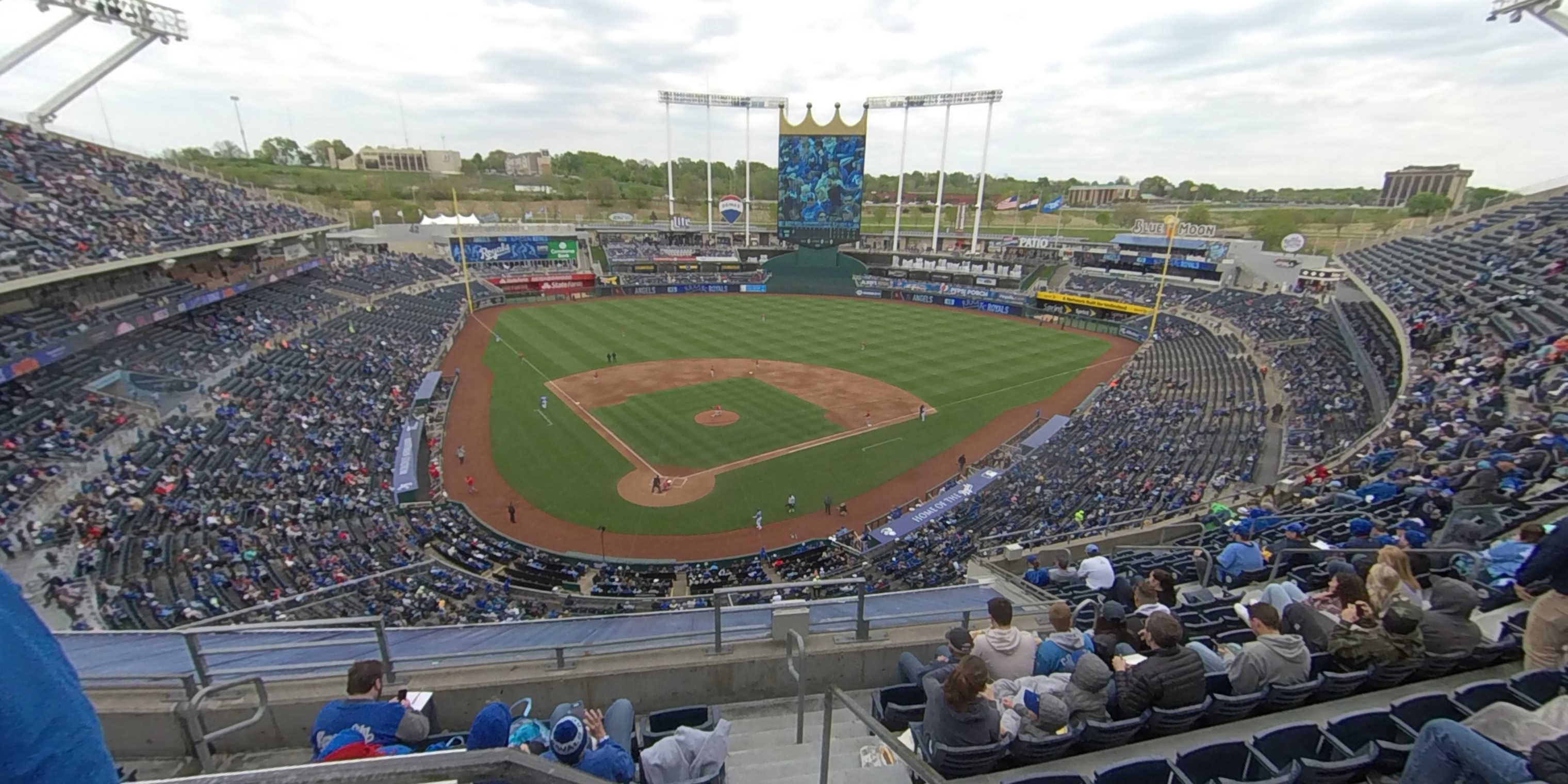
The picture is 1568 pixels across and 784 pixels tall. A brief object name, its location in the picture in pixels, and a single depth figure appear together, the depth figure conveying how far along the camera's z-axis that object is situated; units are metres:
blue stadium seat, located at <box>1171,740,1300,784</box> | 4.69
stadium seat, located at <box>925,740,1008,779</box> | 4.61
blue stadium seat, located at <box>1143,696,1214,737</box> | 5.14
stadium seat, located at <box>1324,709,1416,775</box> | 4.89
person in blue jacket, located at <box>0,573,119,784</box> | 1.55
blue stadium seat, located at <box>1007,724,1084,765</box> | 4.88
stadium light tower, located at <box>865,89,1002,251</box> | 61.84
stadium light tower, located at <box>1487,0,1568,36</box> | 29.56
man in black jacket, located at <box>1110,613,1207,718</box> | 5.11
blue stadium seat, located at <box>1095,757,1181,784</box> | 4.41
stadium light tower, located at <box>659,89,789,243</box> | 70.56
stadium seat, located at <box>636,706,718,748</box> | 5.41
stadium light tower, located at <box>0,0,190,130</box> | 32.12
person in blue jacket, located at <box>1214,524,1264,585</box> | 9.09
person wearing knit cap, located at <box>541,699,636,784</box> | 3.91
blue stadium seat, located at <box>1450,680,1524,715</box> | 4.98
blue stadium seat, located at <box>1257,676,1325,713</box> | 5.38
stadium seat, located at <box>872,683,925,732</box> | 5.71
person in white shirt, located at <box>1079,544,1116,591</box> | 8.46
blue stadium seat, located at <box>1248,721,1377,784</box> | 4.83
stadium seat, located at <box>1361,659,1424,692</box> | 5.59
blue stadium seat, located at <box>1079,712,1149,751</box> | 5.00
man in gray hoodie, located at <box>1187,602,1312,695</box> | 5.41
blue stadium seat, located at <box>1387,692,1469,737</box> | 4.96
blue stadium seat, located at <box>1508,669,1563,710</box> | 4.96
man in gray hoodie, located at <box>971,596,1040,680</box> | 5.56
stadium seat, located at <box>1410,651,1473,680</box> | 5.61
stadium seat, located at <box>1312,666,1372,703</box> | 5.48
